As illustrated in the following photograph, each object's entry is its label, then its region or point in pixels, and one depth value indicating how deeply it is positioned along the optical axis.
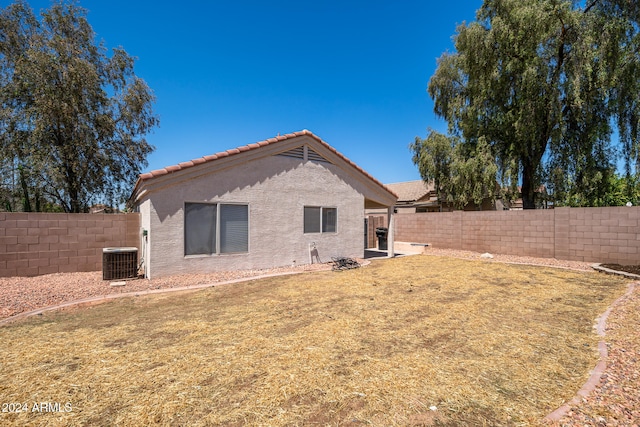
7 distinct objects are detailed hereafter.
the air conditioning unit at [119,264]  8.24
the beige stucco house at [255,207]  8.41
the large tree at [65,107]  14.62
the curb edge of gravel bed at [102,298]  5.52
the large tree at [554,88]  14.79
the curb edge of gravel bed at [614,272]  8.91
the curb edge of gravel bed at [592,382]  2.71
